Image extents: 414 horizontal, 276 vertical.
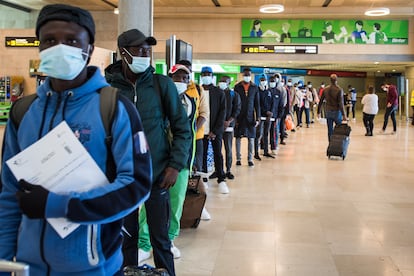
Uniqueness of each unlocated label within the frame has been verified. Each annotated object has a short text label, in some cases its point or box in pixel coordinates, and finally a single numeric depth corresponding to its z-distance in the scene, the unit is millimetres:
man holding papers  1481
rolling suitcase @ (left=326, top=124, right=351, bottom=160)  10461
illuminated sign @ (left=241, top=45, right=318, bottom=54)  18250
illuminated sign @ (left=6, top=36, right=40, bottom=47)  11773
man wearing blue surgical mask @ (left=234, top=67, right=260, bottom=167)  9133
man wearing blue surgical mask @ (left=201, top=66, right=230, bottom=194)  7266
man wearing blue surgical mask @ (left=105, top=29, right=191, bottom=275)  2965
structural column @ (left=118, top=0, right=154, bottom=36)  6004
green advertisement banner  18078
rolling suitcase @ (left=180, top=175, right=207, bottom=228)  5016
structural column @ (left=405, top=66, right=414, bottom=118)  25156
